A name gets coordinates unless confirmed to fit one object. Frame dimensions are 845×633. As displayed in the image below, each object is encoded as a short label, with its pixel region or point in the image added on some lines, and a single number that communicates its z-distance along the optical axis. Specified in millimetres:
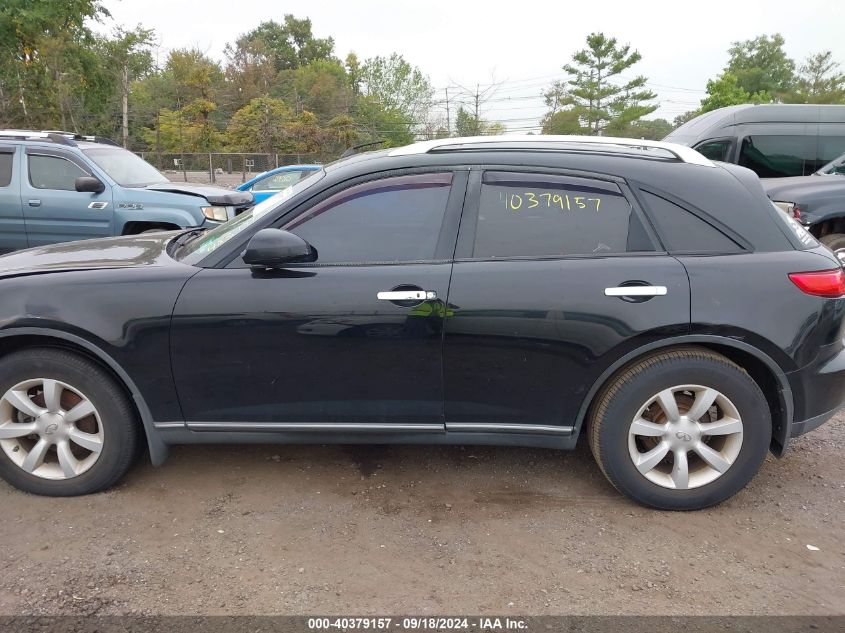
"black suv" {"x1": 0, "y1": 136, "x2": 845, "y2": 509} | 2893
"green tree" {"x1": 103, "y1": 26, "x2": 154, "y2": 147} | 31031
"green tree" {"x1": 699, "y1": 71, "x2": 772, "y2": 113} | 45156
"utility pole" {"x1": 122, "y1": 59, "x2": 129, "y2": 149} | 31453
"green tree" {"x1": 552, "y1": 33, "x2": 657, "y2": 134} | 48406
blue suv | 7668
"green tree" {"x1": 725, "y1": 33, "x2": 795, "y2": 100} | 64938
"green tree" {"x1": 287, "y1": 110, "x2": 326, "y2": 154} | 37719
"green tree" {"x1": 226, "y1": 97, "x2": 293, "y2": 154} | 37719
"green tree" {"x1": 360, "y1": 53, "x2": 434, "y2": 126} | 55156
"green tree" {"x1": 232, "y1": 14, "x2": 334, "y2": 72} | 80812
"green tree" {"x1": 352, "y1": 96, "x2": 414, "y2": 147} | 43750
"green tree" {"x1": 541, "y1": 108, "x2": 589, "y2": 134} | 47188
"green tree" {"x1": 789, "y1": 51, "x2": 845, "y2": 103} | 50309
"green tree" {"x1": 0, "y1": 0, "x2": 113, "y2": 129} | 24766
